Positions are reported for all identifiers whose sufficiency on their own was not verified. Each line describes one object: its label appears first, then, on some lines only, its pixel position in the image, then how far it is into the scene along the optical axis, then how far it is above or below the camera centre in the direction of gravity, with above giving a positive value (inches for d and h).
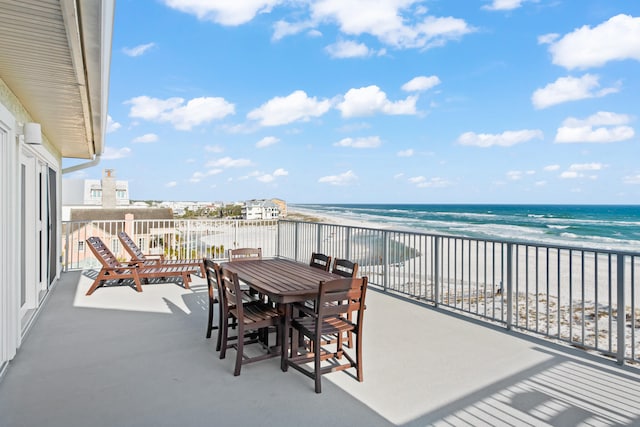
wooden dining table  107.2 -23.5
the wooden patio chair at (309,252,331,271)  152.6 -21.4
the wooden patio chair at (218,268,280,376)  107.3 -32.5
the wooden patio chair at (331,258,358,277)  127.7 -20.6
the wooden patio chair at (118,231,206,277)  244.2 -32.8
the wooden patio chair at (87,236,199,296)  221.6 -36.9
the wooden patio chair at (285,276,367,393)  98.9 -33.6
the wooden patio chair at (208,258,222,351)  121.5 -24.7
